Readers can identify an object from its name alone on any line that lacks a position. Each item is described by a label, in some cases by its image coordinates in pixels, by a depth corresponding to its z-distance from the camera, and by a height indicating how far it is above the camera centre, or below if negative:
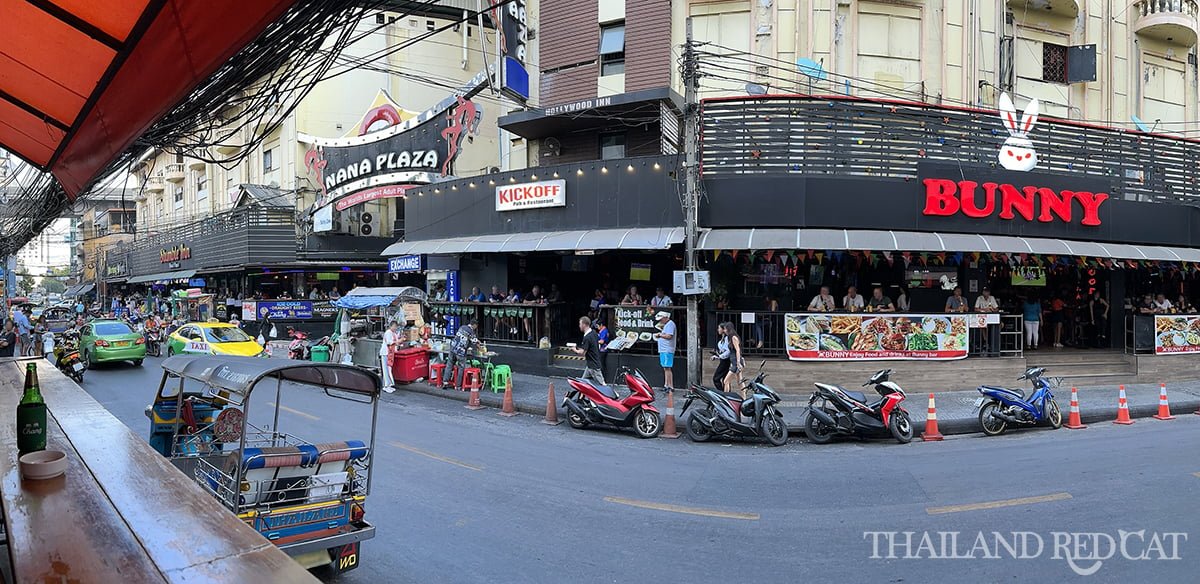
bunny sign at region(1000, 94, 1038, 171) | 17.67 +3.70
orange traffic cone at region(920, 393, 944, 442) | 11.59 -2.36
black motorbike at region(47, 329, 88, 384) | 16.89 -1.64
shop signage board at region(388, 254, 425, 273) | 24.53 +1.04
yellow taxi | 19.59 -1.38
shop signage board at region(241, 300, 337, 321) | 30.17 -0.73
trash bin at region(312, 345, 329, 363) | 20.94 -1.83
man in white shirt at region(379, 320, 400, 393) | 17.08 -1.66
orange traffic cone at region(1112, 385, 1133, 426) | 12.84 -2.31
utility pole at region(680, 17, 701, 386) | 14.89 +1.76
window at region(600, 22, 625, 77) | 20.86 +7.39
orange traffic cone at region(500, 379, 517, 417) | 14.13 -2.36
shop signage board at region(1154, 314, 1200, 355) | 17.73 -1.19
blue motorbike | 11.79 -2.06
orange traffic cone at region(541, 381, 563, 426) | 13.12 -2.31
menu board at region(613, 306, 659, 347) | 17.05 -0.83
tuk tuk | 5.22 -1.49
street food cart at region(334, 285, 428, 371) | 19.39 -0.56
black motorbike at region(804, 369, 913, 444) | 11.22 -2.08
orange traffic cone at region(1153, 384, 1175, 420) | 13.35 -2.32
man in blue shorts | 16.00 -1.28
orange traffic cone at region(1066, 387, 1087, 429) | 12.34 -2.33
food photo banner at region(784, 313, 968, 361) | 15.62 -1.05
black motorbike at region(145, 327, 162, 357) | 24.69 -1.83
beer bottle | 3.98 -0.76
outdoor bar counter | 2.45 -0.97
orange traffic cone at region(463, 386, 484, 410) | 14.79 -2.38
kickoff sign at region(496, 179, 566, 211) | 19.58 +2.85
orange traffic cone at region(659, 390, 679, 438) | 12.02 -2.39
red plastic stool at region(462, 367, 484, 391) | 14.89 -2.00
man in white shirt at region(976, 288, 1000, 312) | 16.77 -0.32
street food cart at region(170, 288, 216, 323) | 33.88 -0.60
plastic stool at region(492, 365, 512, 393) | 16.31 -2.03
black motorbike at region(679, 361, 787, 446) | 11.22 -2.08
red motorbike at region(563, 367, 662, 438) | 11.86 -2.02
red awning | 2.63 +1.08
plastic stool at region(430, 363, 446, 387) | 17.22 -2.02
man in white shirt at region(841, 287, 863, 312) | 16.23 -0.24
